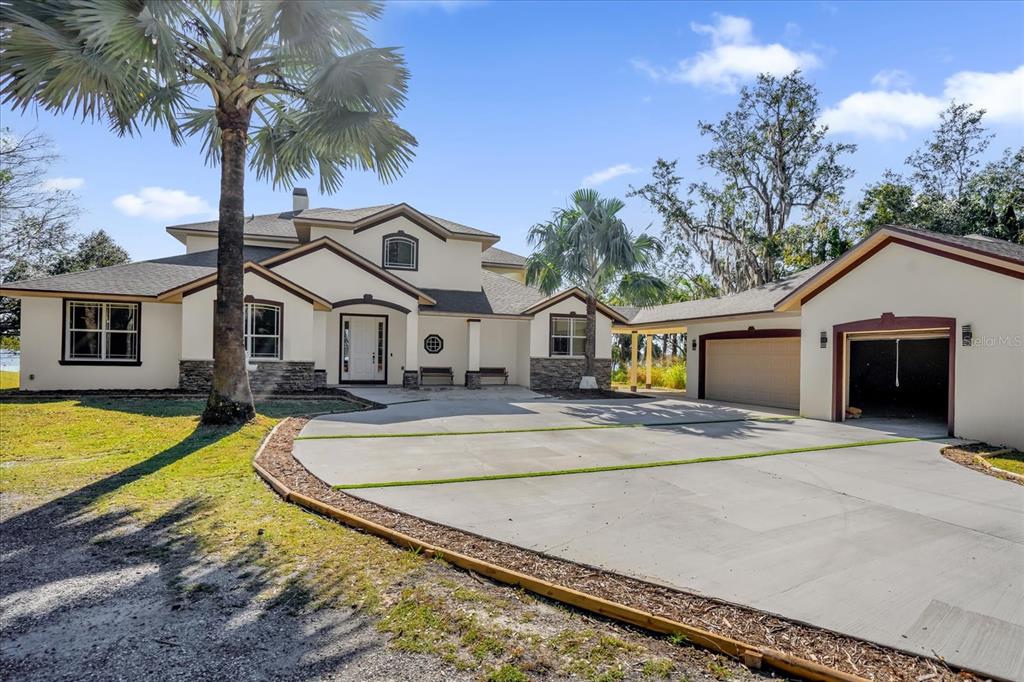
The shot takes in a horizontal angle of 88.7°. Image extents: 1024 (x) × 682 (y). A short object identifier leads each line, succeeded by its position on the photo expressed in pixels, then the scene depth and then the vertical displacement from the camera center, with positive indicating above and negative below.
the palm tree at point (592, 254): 18.36 +3.26
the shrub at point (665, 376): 24.47 -1.55
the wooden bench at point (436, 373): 20.08 -1.11
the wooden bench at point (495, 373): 20.75 -1.13
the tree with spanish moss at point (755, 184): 28.97 +9.42
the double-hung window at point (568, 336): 20.61 +0.37
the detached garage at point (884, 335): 9.91 +0.32
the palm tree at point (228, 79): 8.00 +4.74
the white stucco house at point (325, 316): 15.46 +0.94
